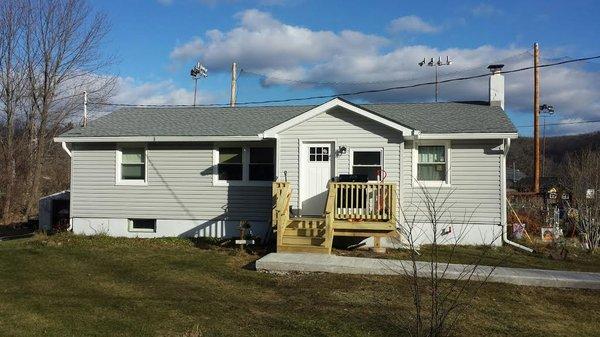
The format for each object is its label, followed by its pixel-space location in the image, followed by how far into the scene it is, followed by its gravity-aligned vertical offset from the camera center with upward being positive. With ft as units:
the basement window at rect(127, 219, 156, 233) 47.60 -4.32
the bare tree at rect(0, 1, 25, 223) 79.66 +12.74
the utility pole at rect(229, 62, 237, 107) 82.08 +14.94
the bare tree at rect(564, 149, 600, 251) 43.04 -1.03
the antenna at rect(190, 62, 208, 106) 101.24 +20.80
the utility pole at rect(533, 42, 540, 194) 83.46 +11.81
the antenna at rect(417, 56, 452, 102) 84.17 +19.09
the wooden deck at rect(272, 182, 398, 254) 36.58 -2.72
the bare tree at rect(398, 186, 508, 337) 18.61 -5.09
